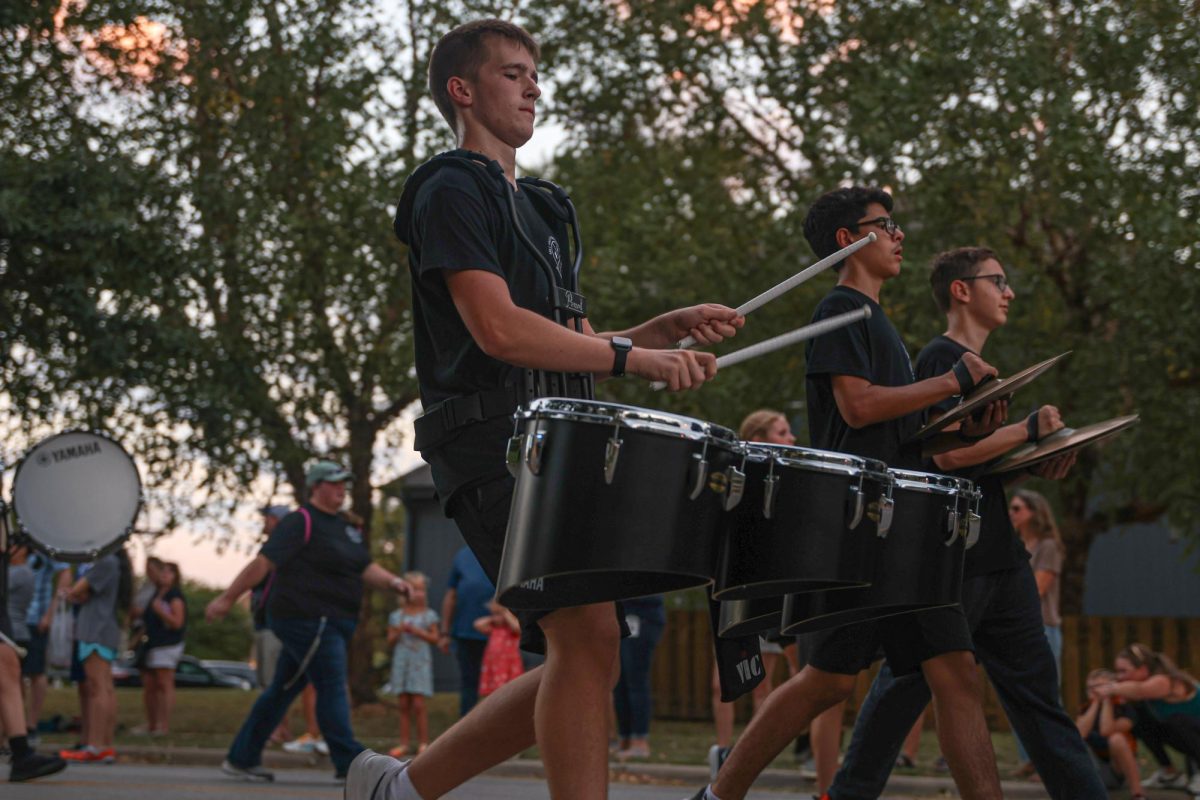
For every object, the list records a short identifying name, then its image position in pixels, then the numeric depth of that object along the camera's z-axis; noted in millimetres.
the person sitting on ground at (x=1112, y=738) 10008
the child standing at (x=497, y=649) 12852
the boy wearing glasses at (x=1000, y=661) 5777
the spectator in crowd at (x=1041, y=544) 11211
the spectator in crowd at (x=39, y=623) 14031
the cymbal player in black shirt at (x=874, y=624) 5578
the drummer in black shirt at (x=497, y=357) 4000
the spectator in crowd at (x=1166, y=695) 9859
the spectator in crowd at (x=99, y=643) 12555
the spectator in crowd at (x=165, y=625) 15188
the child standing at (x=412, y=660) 13188
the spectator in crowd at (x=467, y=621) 13040
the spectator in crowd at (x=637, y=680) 12891
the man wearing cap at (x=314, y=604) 9953
